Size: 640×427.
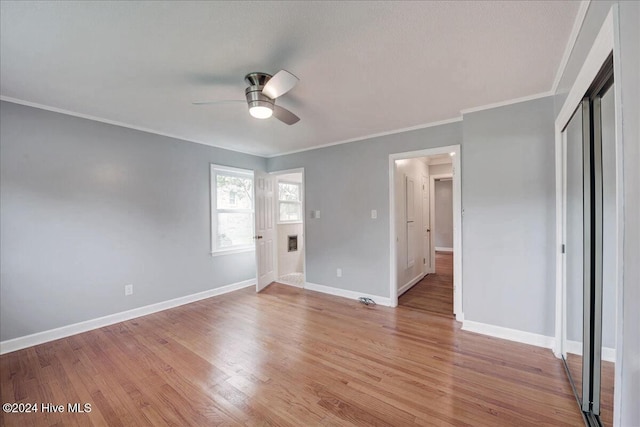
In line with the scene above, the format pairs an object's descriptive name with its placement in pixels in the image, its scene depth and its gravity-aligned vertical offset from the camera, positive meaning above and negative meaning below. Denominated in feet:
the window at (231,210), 13.74 +0.16
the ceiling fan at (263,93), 6.02 +2.92
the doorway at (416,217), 10.00 -0.35
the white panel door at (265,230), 14.62 -1.03
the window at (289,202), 17.42 +0.71
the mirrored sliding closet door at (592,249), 4.25 -0.84
